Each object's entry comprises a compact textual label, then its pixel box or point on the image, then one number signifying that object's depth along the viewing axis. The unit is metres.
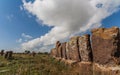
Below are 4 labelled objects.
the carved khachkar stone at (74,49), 4.43
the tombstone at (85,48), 3.67
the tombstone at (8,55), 9.98
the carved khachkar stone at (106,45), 2.87
